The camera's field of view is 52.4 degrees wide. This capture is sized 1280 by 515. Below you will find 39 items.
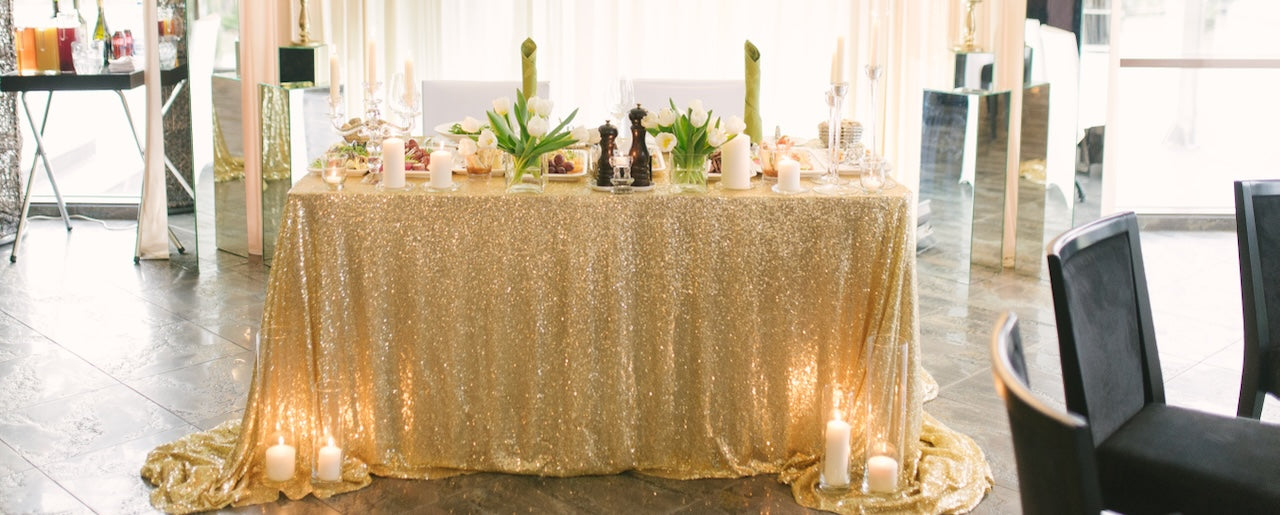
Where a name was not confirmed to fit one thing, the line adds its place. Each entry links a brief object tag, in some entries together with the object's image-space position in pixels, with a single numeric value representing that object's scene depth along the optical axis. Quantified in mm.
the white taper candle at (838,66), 2975
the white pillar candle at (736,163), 2887
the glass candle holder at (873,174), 2852
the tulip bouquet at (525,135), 2826
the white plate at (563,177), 2961
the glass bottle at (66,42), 4793
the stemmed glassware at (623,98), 2914
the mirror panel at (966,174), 4754
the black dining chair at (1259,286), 2561
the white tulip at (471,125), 3098
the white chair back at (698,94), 4098
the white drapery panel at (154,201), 4871
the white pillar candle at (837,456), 2816
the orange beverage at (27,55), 4785
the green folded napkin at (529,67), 3430
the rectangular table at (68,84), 4656
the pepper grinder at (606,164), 2877
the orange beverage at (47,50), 4777
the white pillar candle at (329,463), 2850
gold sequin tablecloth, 2783
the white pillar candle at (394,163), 2848
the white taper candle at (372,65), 3015
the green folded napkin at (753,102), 3404
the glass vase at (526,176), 2824
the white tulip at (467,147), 3025
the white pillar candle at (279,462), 2848
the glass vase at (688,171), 2875
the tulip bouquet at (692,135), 2875
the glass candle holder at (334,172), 2812
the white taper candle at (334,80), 3150
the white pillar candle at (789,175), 2863
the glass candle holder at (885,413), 2762
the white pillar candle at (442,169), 2828
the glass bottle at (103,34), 5031
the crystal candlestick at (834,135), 2980
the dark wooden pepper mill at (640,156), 2848
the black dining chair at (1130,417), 2031
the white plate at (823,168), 3060
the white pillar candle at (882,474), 2812
